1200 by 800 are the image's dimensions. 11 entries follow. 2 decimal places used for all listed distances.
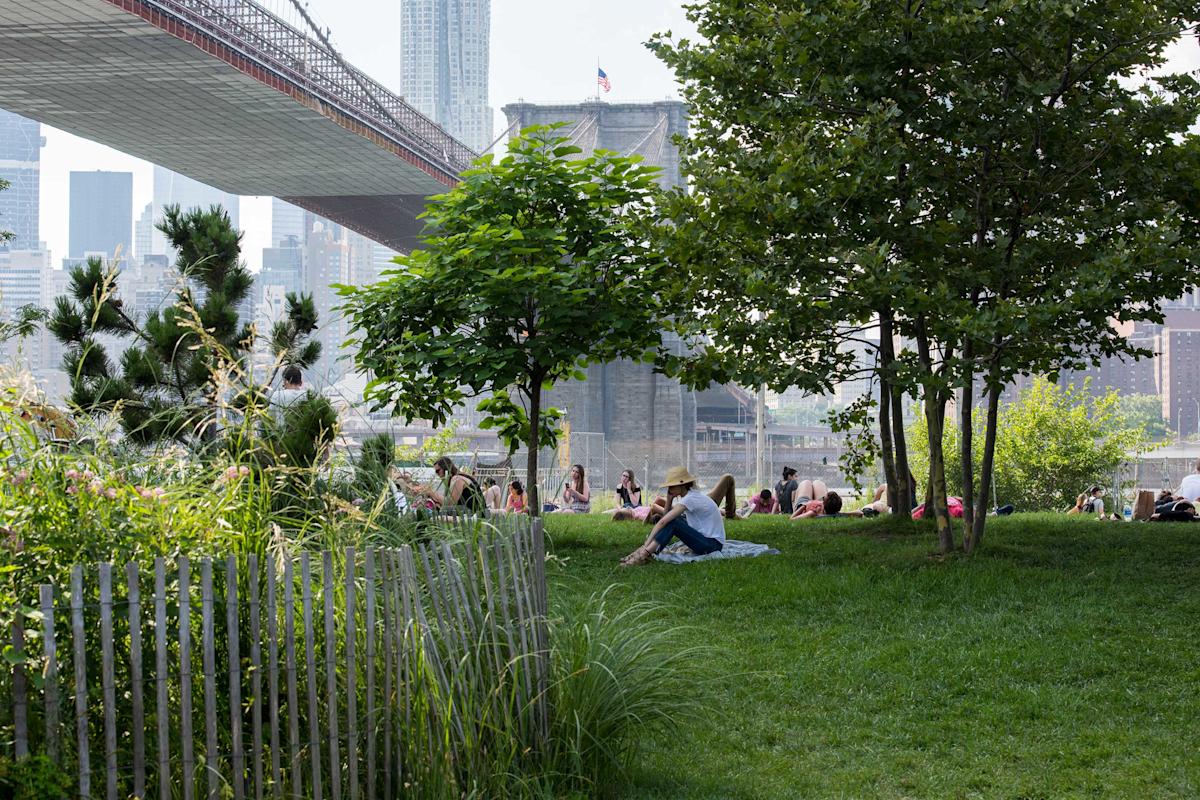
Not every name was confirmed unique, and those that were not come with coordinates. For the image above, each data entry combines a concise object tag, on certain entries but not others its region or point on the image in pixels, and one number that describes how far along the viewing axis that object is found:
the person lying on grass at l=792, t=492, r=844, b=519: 16.70
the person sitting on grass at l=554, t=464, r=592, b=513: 18.70
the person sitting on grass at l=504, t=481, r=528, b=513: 15.92
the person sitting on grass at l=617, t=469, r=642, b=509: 18.80
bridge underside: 34.66
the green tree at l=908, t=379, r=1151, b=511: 23.27
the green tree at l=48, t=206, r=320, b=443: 12.39
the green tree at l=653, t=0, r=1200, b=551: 9.98
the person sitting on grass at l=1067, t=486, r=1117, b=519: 19.22
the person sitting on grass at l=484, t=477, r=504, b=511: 13.38
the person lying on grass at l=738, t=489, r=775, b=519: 19.00
